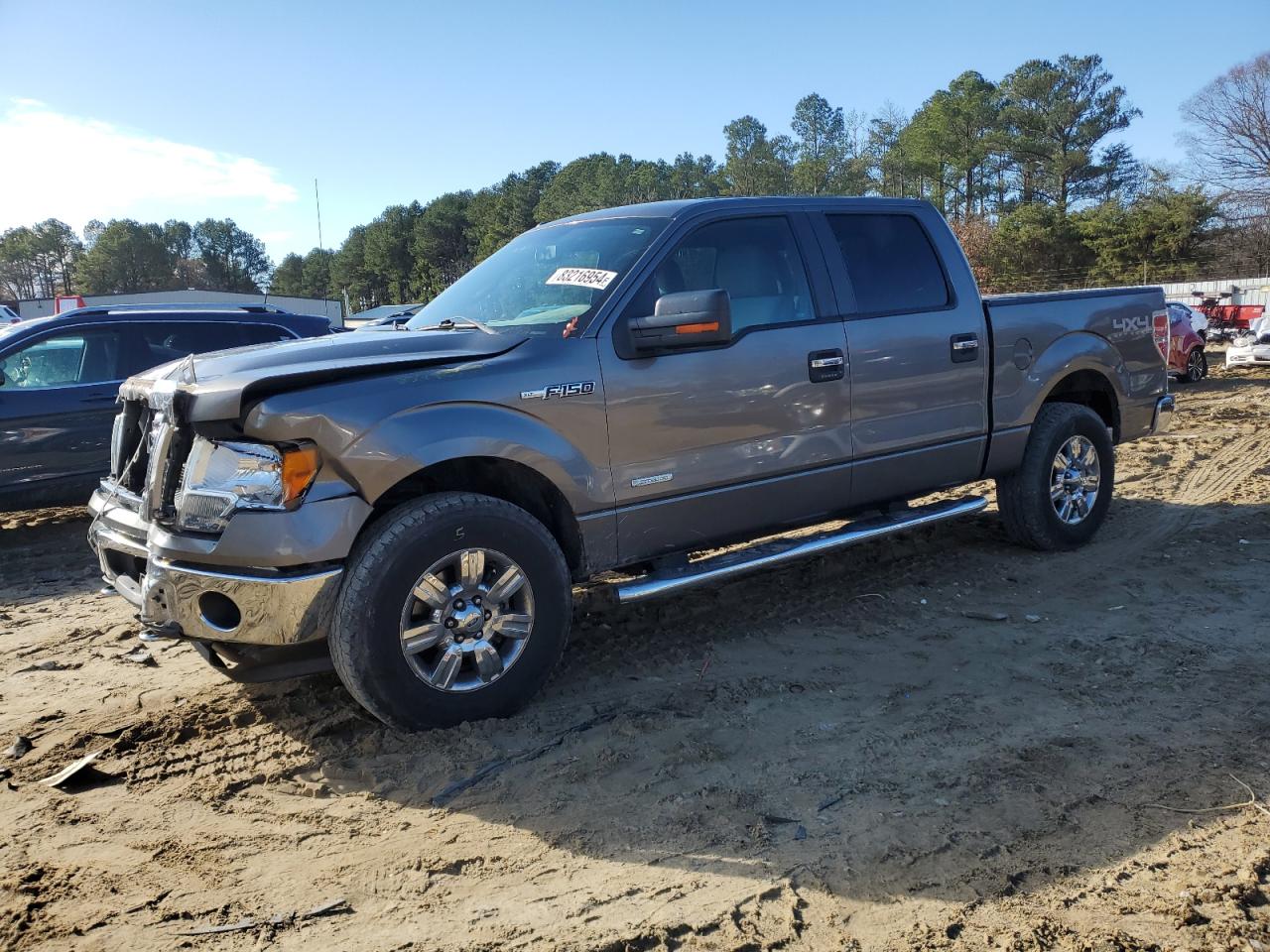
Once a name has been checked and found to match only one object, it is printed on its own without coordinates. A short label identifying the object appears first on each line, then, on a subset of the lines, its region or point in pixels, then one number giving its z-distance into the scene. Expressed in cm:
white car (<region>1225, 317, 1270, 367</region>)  1814
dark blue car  762
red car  1659
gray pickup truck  350
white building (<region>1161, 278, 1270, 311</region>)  3030
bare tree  4984
